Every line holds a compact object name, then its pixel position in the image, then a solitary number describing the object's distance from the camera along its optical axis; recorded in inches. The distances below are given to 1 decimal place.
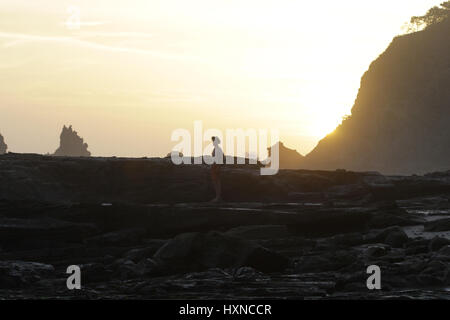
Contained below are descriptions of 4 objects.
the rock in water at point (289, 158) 7312.0
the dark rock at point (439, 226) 1119.0
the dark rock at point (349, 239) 1047.6
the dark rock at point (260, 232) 1075.9
